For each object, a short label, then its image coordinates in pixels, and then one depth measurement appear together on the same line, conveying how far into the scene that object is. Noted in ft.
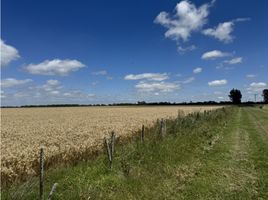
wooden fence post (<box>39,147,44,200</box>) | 12.37
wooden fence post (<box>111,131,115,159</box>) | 18.04
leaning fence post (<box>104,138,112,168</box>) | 16.99
